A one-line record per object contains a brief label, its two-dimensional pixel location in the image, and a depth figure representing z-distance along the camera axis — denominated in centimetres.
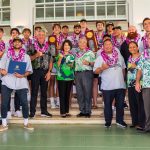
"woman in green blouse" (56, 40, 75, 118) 498
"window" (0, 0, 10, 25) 812
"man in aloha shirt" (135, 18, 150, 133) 428
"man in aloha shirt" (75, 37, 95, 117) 493
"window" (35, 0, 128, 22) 779
